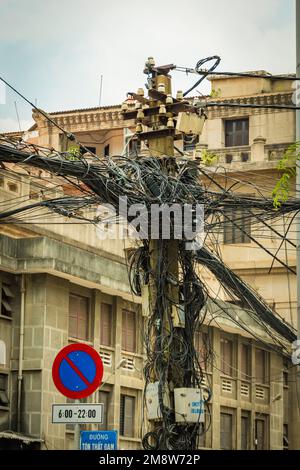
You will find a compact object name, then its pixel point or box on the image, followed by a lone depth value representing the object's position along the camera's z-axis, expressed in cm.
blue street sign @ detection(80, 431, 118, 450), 1591
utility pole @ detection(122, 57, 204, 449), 1709
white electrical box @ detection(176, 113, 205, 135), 1775
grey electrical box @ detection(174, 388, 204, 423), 1703
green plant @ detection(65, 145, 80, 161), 1731
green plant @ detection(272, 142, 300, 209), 1583
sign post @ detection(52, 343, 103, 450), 1560
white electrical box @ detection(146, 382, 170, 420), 1697
